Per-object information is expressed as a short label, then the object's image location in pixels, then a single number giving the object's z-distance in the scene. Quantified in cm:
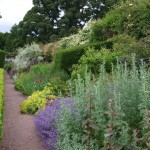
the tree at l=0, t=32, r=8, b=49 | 2845
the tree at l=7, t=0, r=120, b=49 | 2071
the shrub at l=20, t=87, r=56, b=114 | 491
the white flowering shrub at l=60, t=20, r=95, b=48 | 1047
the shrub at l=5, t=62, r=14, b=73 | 1489
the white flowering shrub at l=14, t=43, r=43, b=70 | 1242
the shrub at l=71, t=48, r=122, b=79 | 611
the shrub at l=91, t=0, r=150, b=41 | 728
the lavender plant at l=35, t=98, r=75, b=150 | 302
